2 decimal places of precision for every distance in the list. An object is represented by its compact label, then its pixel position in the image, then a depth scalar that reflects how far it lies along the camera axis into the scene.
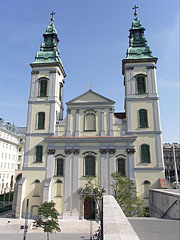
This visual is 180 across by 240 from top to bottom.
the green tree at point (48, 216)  16.64
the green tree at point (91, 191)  21.23
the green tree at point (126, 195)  20.66
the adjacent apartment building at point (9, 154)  48.78
